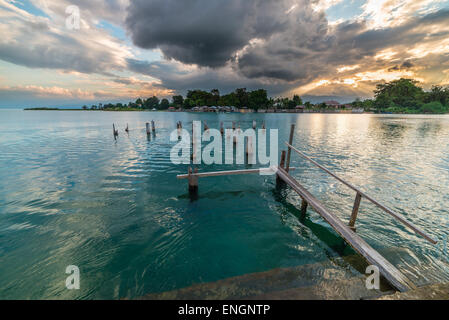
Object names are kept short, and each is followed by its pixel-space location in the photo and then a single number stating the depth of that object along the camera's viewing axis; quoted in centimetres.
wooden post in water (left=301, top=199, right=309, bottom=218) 805
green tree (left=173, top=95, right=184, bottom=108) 18975
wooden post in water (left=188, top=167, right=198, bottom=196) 970
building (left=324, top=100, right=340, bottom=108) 15706
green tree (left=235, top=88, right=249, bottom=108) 15188
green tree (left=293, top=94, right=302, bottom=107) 15412
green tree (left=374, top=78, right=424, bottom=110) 13475
